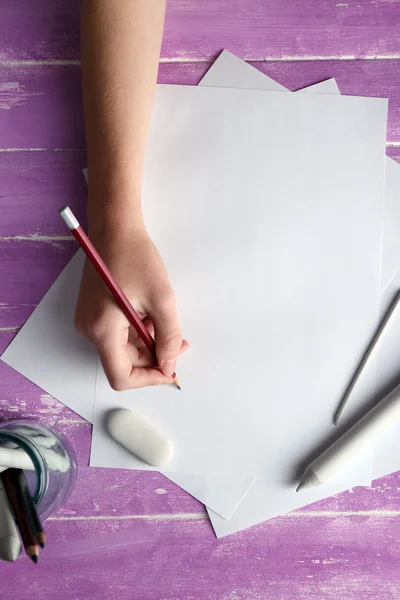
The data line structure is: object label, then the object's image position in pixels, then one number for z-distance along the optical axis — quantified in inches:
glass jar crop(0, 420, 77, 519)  22.3
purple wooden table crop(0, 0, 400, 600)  24.0
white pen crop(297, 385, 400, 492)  23.1
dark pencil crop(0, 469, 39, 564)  18.5
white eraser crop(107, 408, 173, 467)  24.3
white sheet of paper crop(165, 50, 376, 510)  24.0
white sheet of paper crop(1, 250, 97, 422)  24.8
